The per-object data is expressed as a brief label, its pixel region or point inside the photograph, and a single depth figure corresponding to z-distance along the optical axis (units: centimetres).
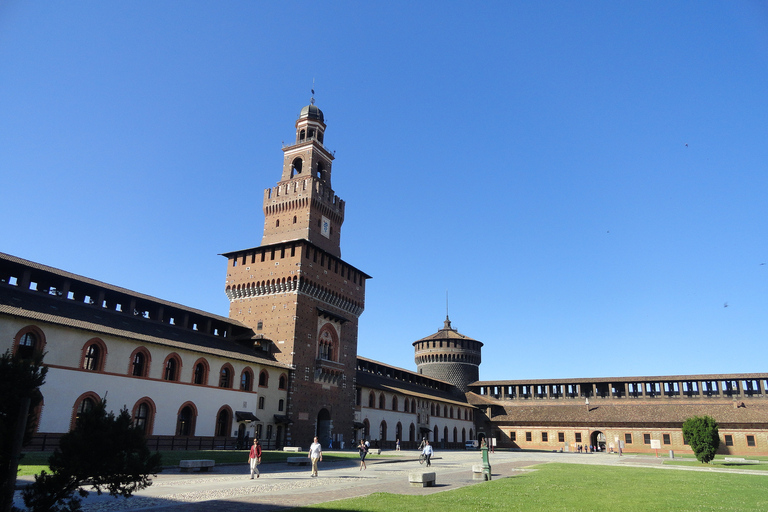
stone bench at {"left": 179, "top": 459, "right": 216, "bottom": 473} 2130
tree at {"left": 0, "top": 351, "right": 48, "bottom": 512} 815
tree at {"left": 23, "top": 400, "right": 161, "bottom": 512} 946
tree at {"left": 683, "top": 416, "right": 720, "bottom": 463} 3897
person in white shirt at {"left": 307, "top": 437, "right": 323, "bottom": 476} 2181
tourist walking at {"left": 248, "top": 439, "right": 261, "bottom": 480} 1972
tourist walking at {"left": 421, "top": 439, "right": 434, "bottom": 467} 2852
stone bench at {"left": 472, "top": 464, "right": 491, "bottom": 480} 2209
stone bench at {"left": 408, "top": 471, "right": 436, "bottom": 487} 1853
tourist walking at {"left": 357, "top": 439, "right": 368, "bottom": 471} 2623
